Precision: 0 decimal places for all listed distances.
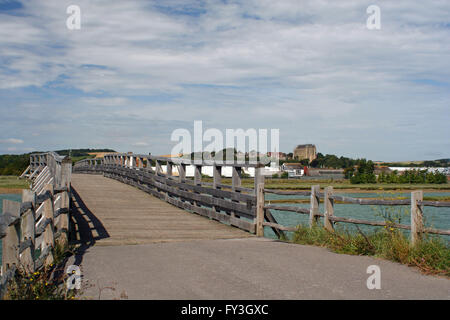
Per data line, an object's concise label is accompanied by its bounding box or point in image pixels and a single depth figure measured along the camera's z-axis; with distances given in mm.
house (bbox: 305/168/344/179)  164875
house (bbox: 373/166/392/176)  157438
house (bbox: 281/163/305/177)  161375
